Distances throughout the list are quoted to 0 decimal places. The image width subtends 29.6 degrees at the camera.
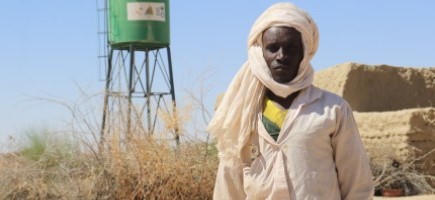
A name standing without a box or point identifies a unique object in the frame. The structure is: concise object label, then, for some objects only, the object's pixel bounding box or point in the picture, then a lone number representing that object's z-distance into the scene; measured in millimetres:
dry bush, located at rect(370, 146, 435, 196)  11328
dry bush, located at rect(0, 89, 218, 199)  7625
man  2857
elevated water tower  18595
